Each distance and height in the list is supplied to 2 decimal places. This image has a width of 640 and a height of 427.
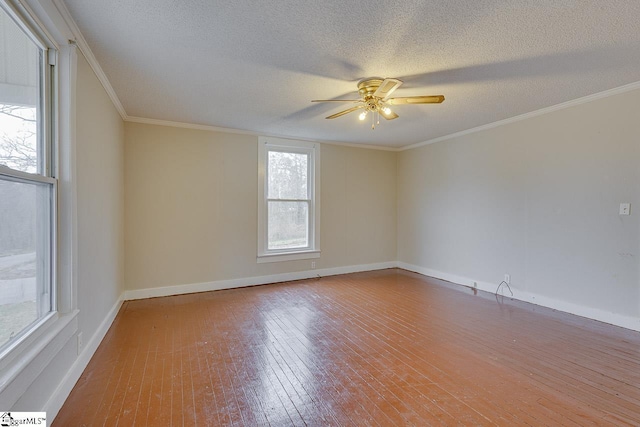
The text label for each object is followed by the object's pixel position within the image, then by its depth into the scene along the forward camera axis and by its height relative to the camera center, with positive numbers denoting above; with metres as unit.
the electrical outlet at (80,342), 2.17 -0.97
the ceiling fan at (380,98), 2.57 +1.06
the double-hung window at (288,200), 4.86 +0.21
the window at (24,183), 1.42 +0.15
